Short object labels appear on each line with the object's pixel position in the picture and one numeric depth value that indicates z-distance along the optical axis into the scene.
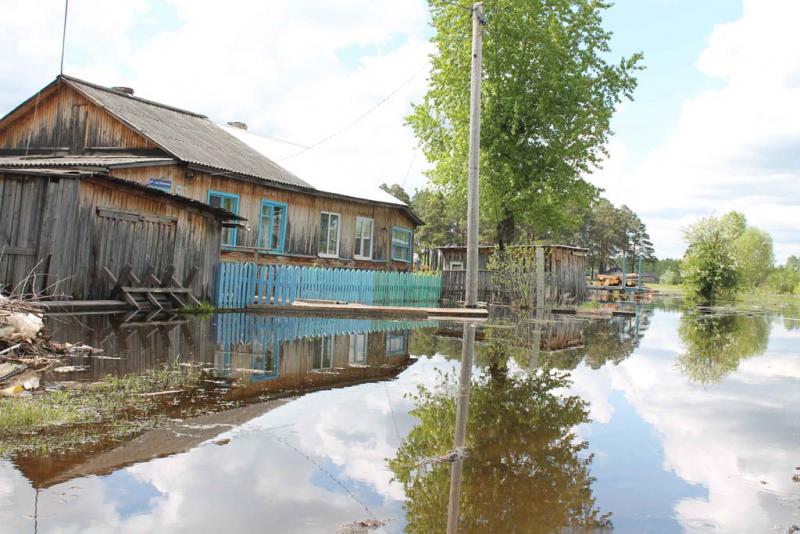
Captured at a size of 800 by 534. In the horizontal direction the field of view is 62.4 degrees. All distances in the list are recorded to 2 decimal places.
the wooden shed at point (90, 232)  14.34
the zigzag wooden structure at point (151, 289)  15.72
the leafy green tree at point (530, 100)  29.03
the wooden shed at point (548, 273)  26.24
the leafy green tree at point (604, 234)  87.56
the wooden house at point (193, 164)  20.42
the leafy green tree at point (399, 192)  79.90
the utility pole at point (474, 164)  19.14
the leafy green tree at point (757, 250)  96.94
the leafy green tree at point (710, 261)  40.66
